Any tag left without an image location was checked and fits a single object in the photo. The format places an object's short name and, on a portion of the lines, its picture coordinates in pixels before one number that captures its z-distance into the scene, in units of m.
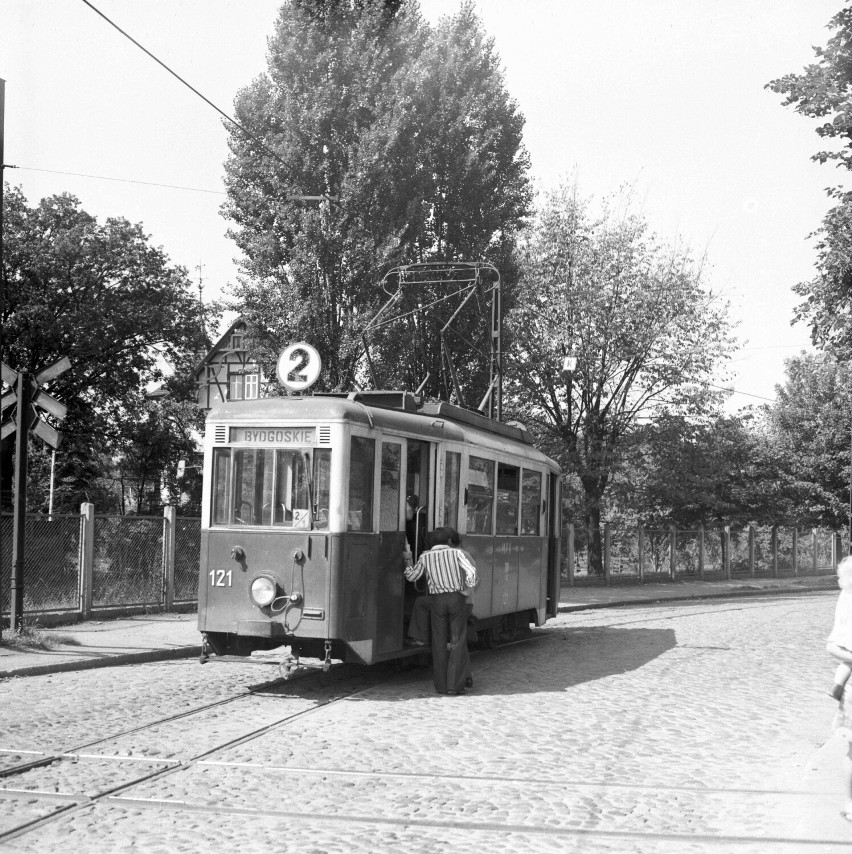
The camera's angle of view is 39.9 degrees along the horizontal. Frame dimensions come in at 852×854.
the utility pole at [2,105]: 14.12
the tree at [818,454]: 44.41
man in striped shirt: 11.20
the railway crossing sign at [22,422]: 14.69
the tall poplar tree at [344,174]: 24.53
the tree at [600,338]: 33.97
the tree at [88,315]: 41.34
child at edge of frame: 6.29
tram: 10.75
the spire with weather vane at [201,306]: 46.09
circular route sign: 12.70
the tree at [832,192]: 20.14
